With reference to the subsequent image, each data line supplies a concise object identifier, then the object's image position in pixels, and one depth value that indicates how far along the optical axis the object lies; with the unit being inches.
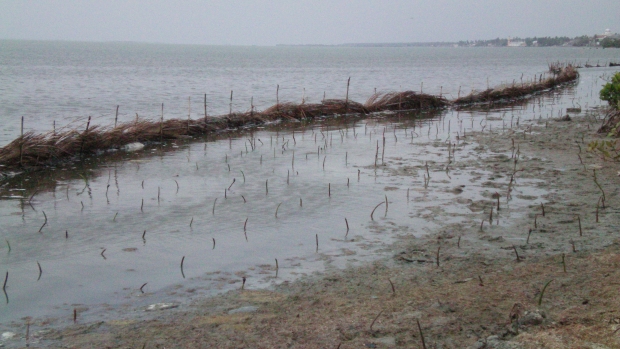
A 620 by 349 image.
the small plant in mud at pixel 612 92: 515.2
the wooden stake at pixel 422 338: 144.1
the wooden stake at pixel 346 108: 859.4
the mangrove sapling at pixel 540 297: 165.0
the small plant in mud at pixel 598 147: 272.2
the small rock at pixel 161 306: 189.5
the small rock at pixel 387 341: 150.9
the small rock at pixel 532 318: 152.3
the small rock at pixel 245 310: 181.6
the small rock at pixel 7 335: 169.6
